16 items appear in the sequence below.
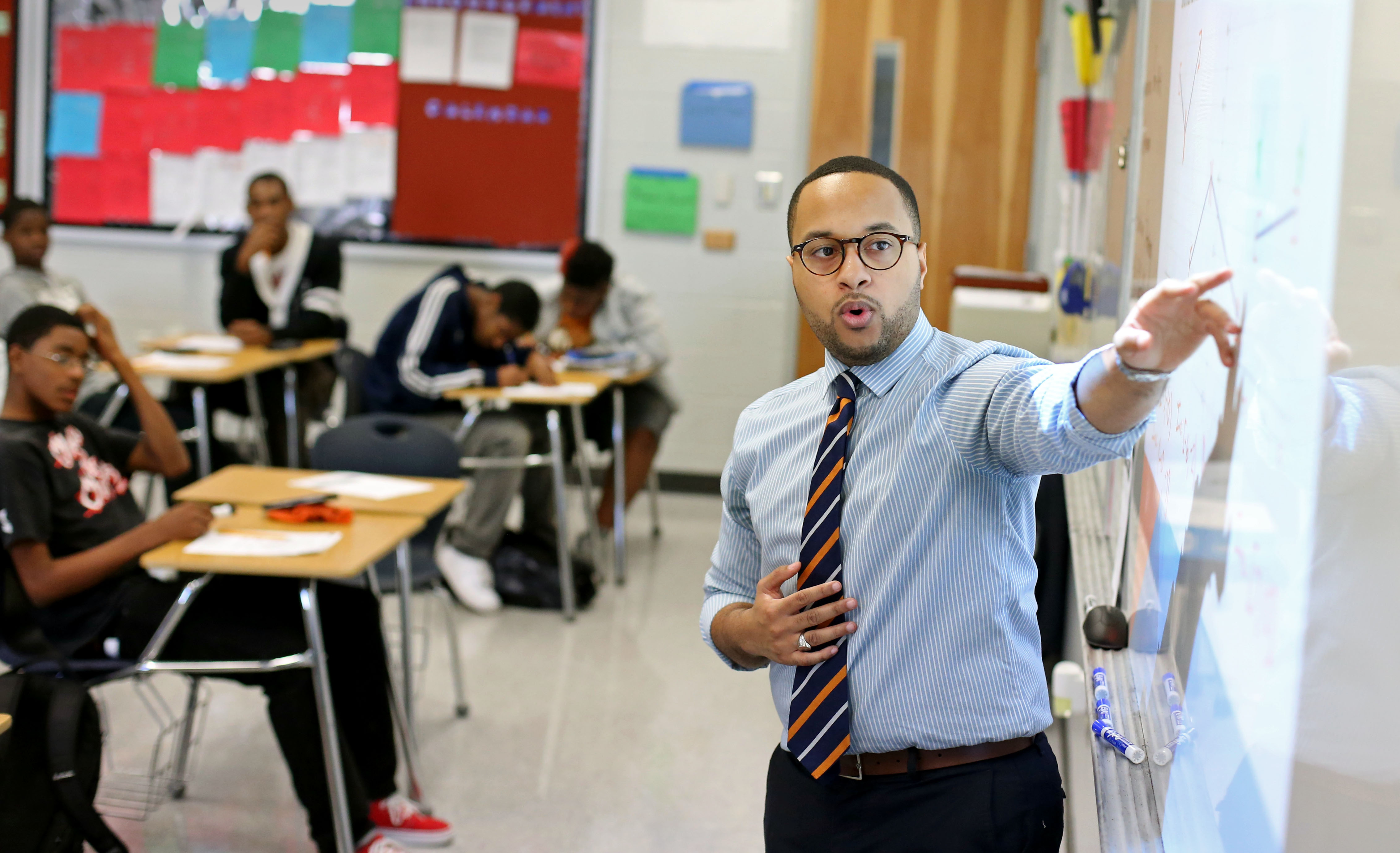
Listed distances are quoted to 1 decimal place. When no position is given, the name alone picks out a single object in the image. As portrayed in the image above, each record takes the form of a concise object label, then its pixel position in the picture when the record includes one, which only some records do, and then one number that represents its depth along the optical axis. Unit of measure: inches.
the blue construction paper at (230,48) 215.0
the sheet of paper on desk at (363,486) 106.4
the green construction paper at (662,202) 209.8
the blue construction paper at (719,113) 206.4
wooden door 202.2
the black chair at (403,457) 121.9
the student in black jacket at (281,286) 186.2
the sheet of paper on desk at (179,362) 163.2
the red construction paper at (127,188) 219.8
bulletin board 211.0
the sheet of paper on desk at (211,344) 178.9
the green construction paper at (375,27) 211.0
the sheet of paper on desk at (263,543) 87.8
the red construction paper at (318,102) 214.1
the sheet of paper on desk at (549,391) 154.8
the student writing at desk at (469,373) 157.9
